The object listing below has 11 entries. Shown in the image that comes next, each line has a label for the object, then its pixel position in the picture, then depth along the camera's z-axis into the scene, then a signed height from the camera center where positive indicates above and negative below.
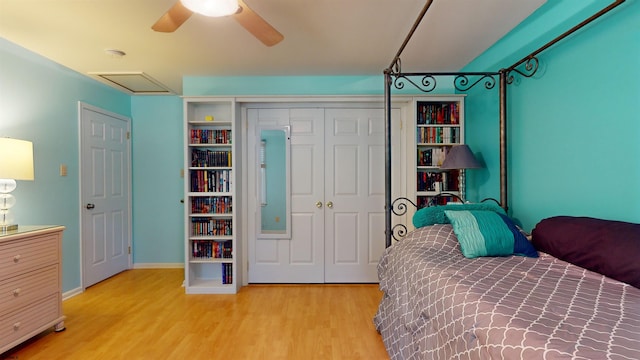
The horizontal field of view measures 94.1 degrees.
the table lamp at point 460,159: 2.52 +0.16
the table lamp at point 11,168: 2.00 +0.10
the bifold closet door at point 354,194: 3.33 -0.16
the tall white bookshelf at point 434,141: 3.05 +0.38
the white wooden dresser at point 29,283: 1.91 -0.70
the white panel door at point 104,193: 3.27 -0.14
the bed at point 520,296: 0.89 -0.46
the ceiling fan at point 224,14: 1.40 +0.84
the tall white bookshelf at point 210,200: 3.11 -0.21
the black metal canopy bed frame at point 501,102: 2.08 +0.59
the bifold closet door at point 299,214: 3.34 -0.39
